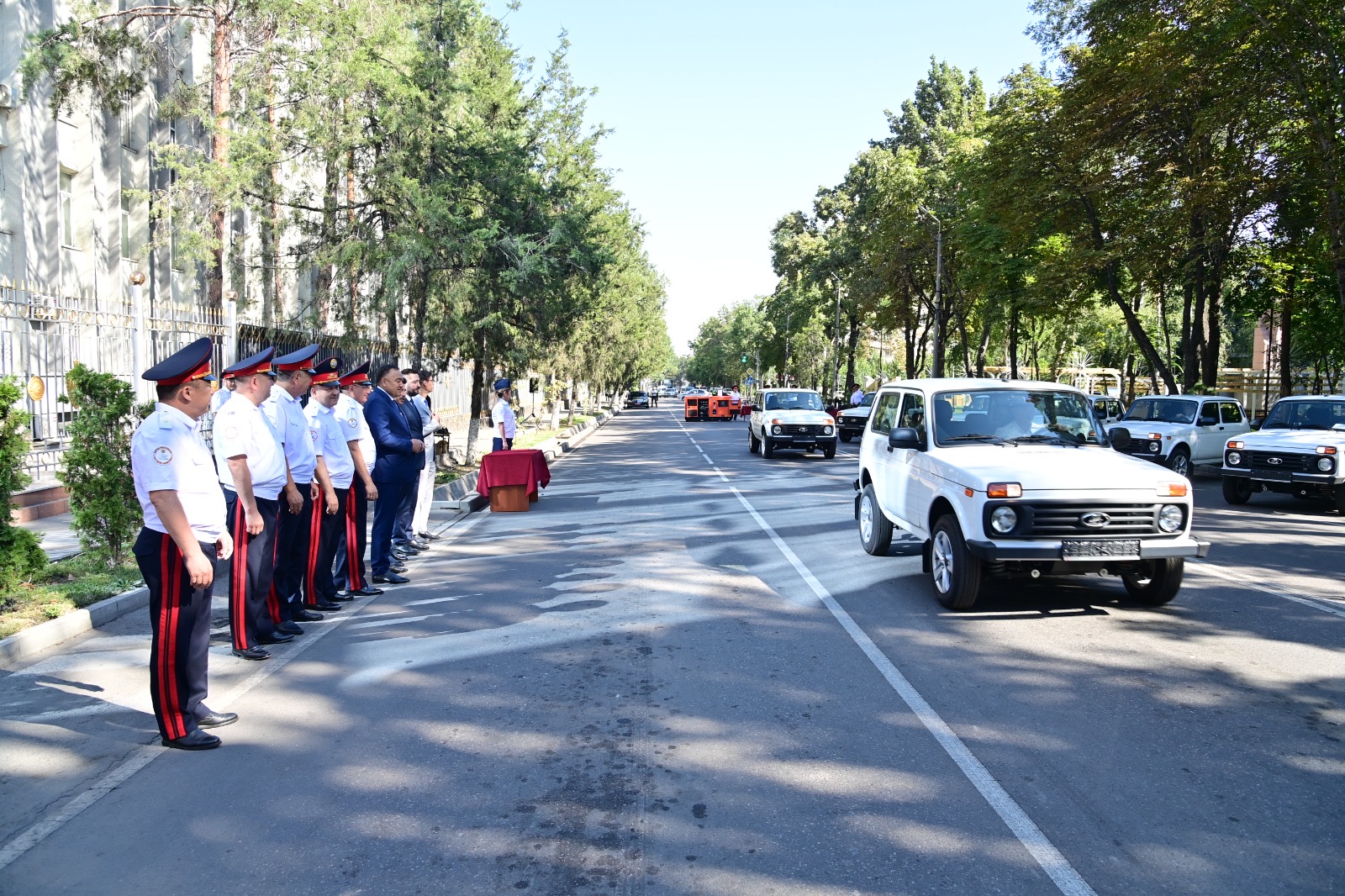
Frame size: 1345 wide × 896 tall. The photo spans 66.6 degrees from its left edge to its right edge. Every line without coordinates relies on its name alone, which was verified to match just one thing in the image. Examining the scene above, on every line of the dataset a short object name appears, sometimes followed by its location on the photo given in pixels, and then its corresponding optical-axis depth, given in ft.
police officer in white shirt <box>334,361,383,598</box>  29.17
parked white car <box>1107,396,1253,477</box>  65.00
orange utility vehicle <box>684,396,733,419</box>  197.57
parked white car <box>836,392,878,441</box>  112.47
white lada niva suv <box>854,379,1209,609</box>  24.43
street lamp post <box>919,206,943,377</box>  130.41
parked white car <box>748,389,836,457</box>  88.74
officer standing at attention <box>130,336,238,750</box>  16.63
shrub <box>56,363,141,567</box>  30.50
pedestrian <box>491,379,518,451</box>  49.12
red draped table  51.47
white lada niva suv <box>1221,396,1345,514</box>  49.11
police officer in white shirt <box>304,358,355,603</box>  27.32
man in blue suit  33.37
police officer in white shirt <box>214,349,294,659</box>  21.39
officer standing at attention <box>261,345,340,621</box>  24.80
